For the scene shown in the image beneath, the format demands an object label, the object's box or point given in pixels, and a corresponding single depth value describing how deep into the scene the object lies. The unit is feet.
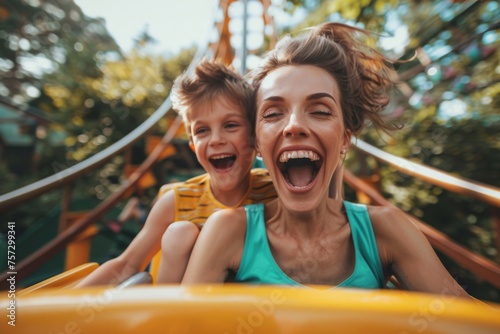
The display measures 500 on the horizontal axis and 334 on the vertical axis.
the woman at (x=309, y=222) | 1.94
